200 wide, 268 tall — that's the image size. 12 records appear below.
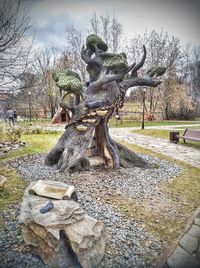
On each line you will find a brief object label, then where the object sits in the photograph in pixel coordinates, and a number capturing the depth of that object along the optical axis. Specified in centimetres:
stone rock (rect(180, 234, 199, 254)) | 210
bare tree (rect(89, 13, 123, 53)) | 1654
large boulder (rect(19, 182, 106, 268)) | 174
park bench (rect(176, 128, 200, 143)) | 792
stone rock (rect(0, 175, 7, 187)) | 333
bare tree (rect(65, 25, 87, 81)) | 1803
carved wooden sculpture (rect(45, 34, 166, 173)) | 427
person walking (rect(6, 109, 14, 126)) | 1281
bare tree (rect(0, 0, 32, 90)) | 424
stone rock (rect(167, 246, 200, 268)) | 186
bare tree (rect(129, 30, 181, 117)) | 1850
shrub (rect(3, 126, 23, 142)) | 816
